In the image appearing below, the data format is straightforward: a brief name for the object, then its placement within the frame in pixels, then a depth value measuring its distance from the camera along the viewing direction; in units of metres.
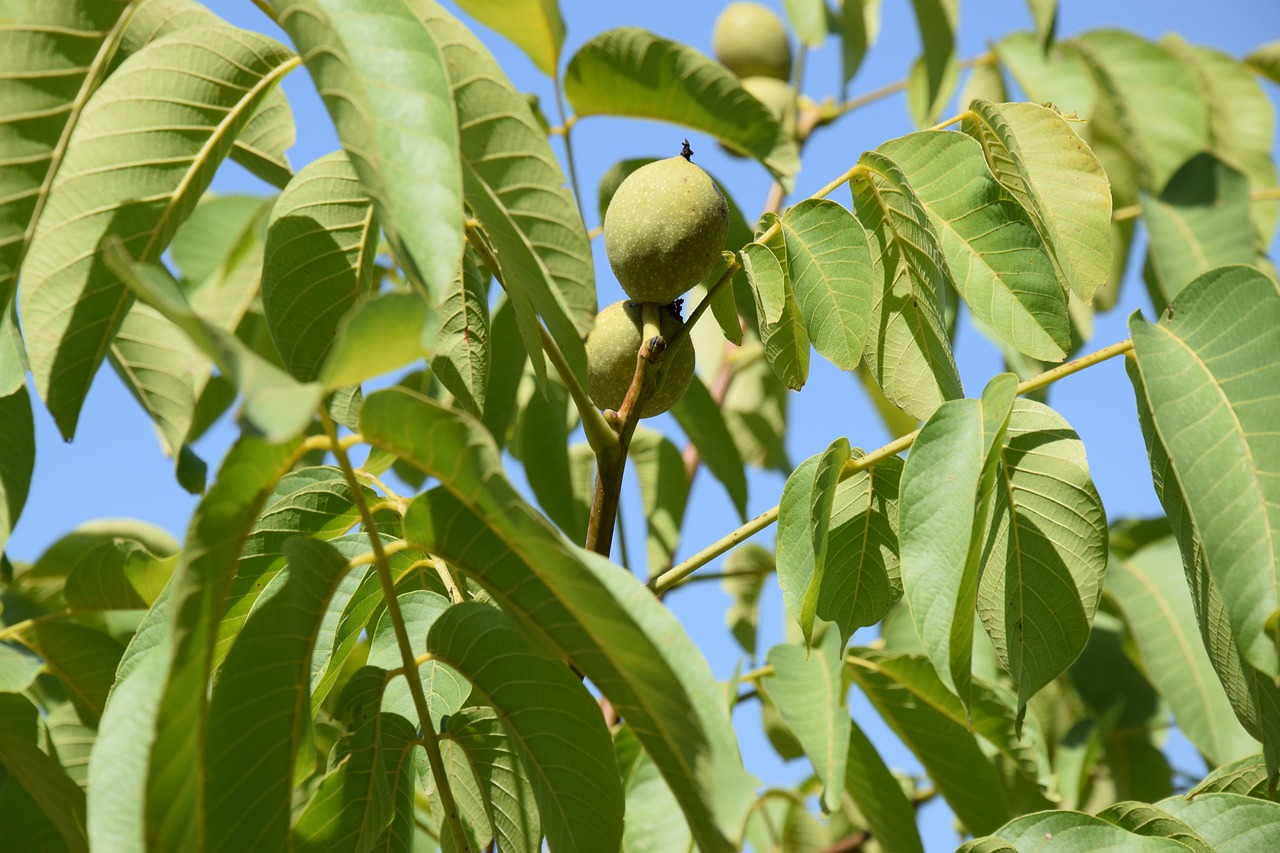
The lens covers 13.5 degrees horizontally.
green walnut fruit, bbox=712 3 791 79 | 2.49
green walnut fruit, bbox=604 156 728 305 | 1.71
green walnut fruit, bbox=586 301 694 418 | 1.74
